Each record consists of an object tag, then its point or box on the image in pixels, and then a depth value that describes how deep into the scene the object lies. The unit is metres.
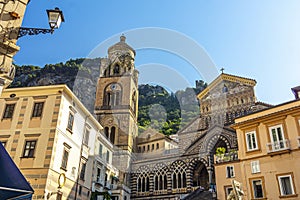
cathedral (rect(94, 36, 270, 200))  33.19
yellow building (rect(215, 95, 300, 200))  15.84
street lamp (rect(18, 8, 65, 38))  6.91
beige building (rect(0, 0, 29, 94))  8.09
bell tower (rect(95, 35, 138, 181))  38.84
